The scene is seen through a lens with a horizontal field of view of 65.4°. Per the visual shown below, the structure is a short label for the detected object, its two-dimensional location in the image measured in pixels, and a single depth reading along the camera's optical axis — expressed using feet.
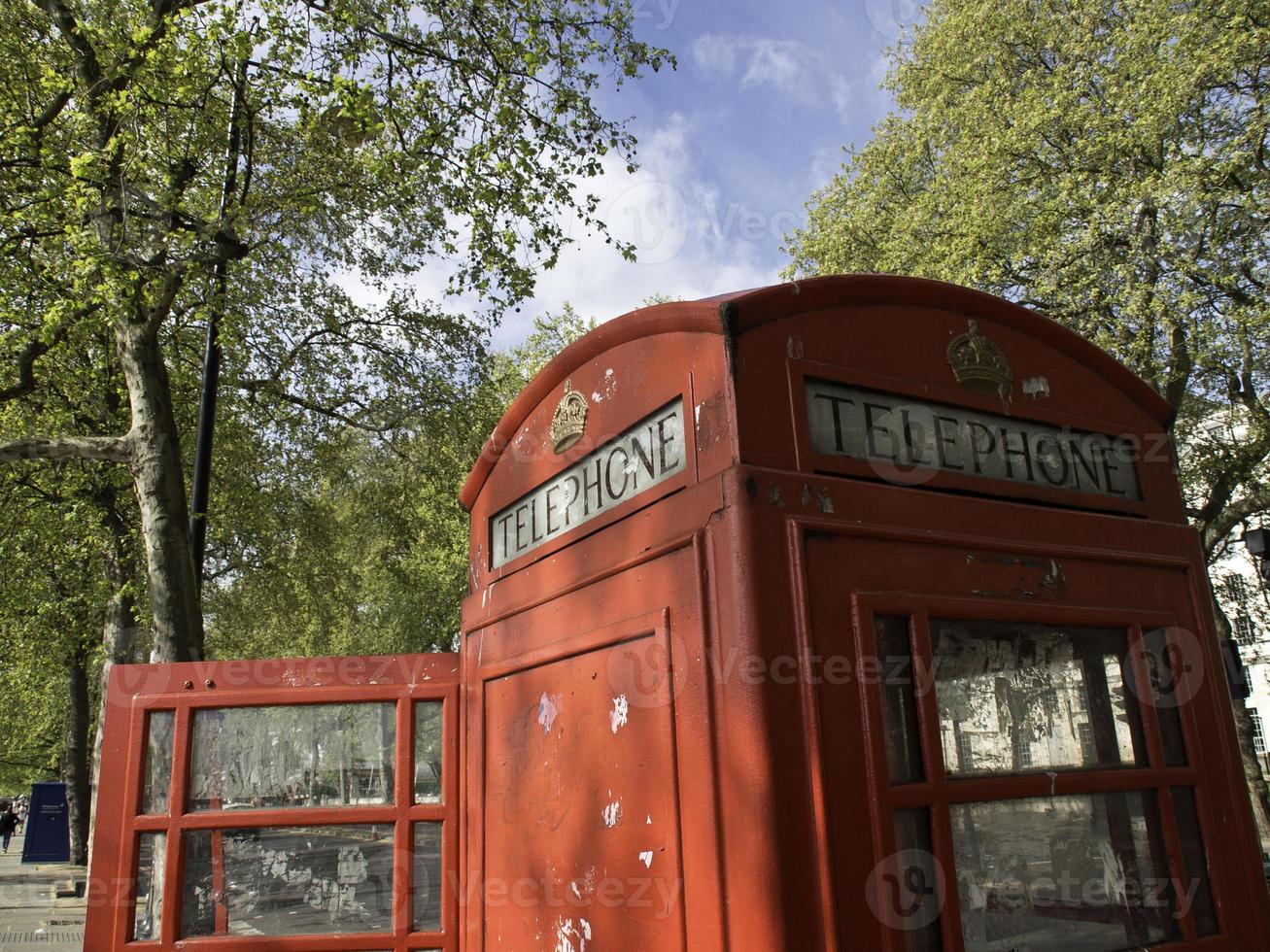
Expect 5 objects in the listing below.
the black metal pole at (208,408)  27.78
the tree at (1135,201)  42.80
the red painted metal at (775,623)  6.22
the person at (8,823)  94.79
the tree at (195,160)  24.89
